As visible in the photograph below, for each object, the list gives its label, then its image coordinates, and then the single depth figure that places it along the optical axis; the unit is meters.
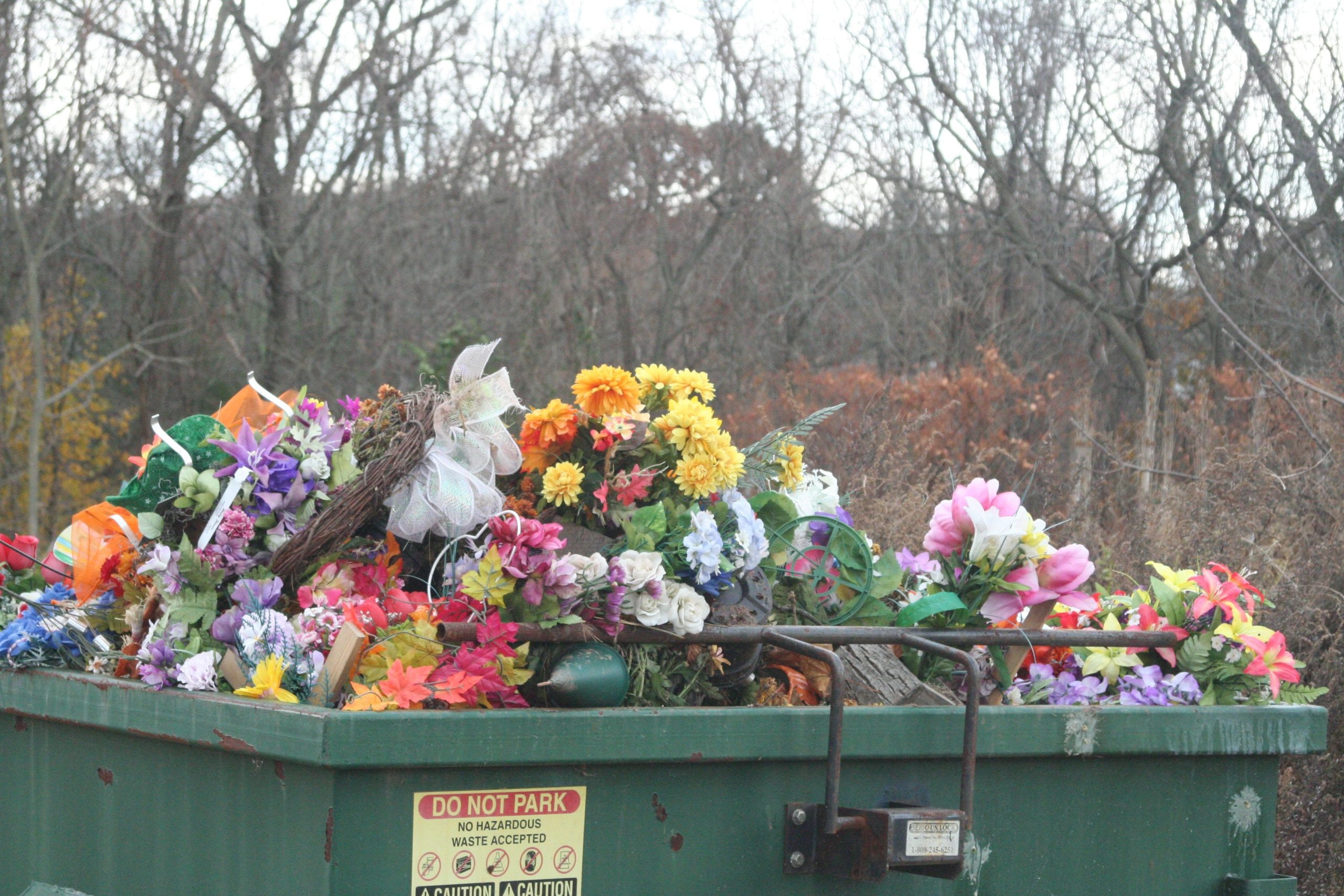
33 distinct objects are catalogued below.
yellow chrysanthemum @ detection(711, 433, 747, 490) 5.60
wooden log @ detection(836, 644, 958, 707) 5.46
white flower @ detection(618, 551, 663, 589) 4.89
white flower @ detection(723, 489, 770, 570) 5.42
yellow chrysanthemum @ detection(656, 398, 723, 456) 5.60
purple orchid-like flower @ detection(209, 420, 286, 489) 5.45
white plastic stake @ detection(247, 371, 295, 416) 6.09
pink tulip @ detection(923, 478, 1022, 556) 5.69
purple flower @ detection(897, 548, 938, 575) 6.22
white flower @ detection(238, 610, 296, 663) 4.92
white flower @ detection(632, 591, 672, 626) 4.88
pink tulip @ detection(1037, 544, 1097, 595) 5.68
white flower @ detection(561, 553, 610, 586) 4.87
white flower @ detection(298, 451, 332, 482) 5.50
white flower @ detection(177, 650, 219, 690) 4.91
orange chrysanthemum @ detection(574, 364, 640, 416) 5.75
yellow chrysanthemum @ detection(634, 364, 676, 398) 6.10
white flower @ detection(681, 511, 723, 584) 5.17
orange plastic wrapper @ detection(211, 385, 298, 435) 6.34
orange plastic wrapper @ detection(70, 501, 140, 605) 5.90
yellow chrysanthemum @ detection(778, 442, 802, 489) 6.38
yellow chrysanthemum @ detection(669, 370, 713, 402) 6.12
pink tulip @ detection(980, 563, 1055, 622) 5.64
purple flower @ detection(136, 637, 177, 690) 5.04
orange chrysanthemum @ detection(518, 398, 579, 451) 5.67
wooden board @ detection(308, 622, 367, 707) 4.59
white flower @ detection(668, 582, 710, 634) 4.89
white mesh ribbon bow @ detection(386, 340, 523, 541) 5.17
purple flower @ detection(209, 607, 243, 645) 5.21
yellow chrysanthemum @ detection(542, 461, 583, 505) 5.48
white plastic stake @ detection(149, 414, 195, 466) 5.48
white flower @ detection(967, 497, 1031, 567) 5.60
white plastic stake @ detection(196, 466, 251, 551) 5.34
